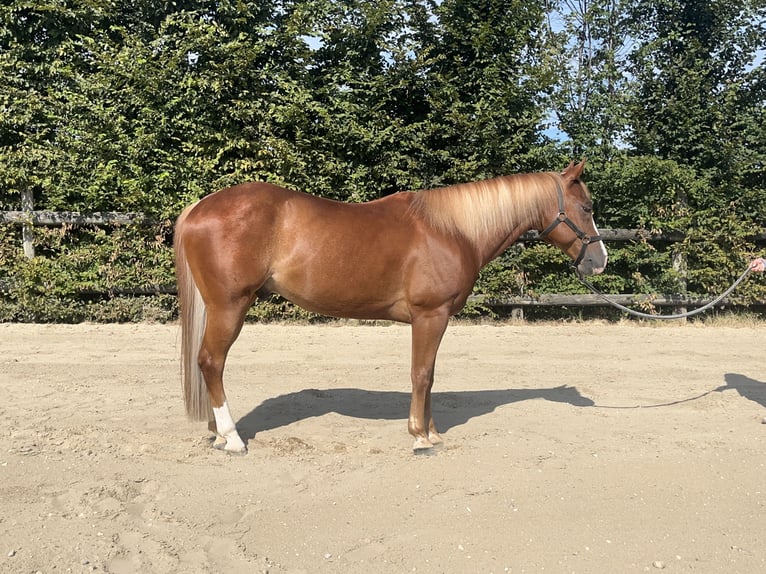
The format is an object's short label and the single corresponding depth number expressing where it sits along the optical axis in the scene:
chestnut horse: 4.02
